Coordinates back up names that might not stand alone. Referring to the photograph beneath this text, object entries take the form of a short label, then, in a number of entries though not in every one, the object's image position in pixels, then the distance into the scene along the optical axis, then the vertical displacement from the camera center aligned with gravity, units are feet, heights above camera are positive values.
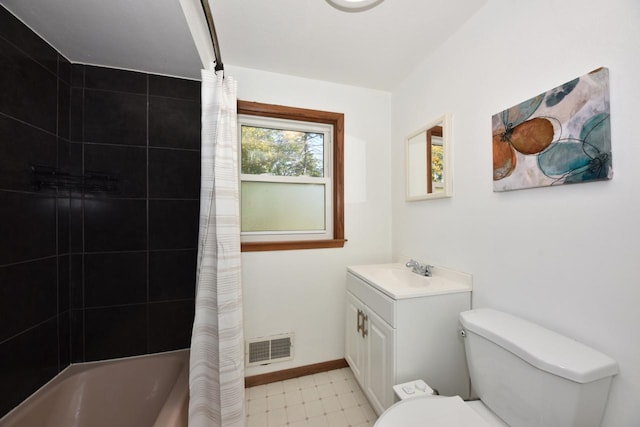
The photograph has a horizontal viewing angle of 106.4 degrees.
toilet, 2.38 -1.86
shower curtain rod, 3.29 +2.78
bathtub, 3.81 -3.20
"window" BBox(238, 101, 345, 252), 5.89 +0.95
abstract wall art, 2.60 +0.96
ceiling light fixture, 3.40 +3.05
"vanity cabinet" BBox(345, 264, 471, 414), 3.90 -2.14
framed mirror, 4.66 +1.15
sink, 4.01 -1.28
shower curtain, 3.94 -1.16
